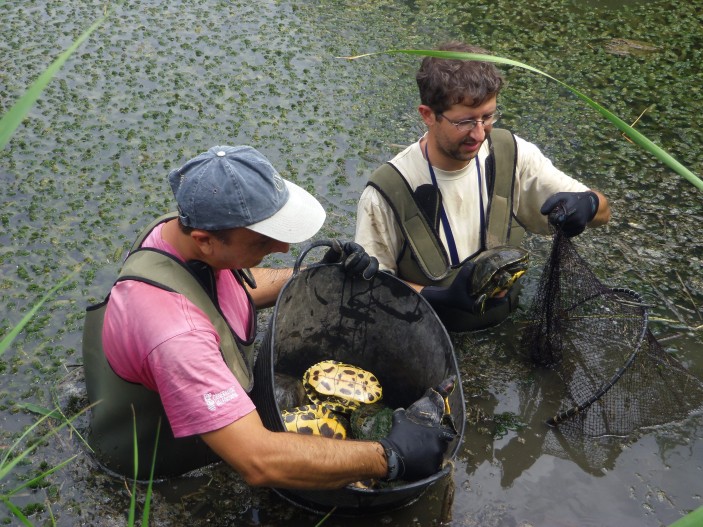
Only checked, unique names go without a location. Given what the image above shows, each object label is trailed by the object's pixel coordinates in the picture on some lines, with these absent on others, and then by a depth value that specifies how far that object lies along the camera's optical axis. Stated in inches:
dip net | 135.2
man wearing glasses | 132.6
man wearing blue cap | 97.1
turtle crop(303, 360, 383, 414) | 129.2
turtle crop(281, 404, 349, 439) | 121.0
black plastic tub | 120.5
